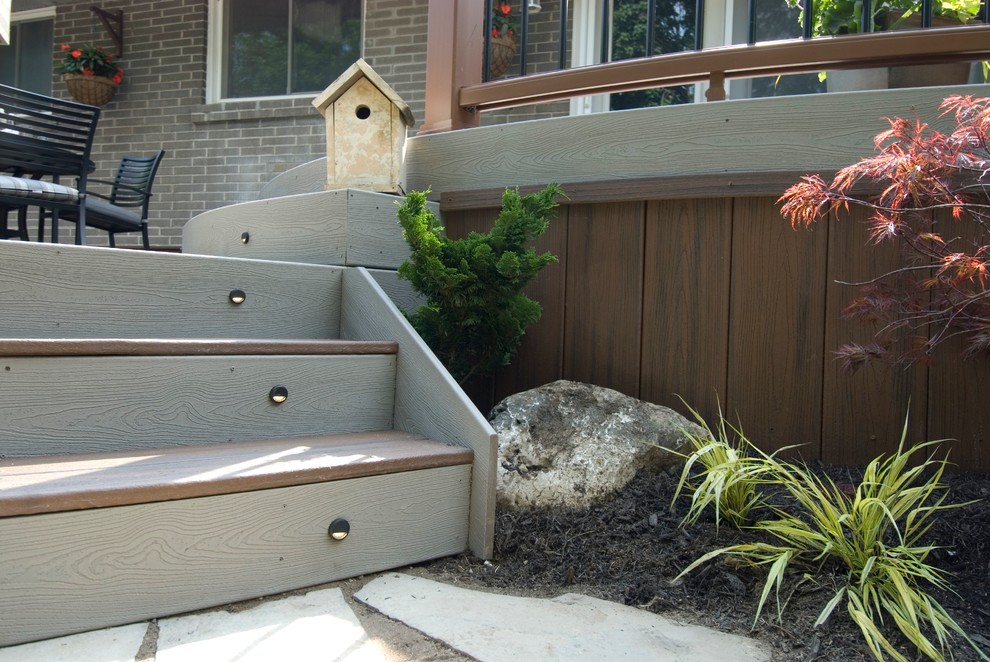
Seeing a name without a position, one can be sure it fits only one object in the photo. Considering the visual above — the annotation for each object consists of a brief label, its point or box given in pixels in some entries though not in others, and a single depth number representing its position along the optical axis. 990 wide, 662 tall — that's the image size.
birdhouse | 2.85
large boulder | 2.12
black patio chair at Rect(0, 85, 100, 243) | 3.32
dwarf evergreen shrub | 2.26
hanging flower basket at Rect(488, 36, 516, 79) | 5.52
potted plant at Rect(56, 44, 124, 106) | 6.63
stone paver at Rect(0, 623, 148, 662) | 1.35
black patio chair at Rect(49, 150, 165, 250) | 4.19
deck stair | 1.46
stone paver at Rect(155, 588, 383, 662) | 1.42
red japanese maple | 1.72
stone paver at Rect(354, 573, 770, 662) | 1.49
